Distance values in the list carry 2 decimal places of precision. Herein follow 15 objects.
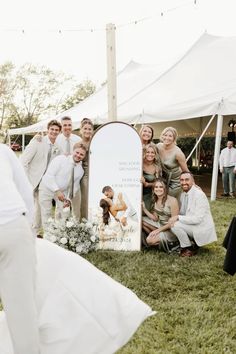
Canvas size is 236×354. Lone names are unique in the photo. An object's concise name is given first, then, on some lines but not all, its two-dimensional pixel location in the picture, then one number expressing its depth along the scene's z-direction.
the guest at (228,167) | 10.34
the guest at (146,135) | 5.45
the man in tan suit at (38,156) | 5.66
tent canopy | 9.54
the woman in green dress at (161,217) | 5.01
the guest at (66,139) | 6.12
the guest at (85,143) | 5.46
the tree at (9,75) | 43.78
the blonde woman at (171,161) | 5.30
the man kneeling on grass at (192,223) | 4.84
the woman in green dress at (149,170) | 5.23
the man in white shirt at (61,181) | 5.22
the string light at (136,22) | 9.13
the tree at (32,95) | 46.22
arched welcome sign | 5.21
